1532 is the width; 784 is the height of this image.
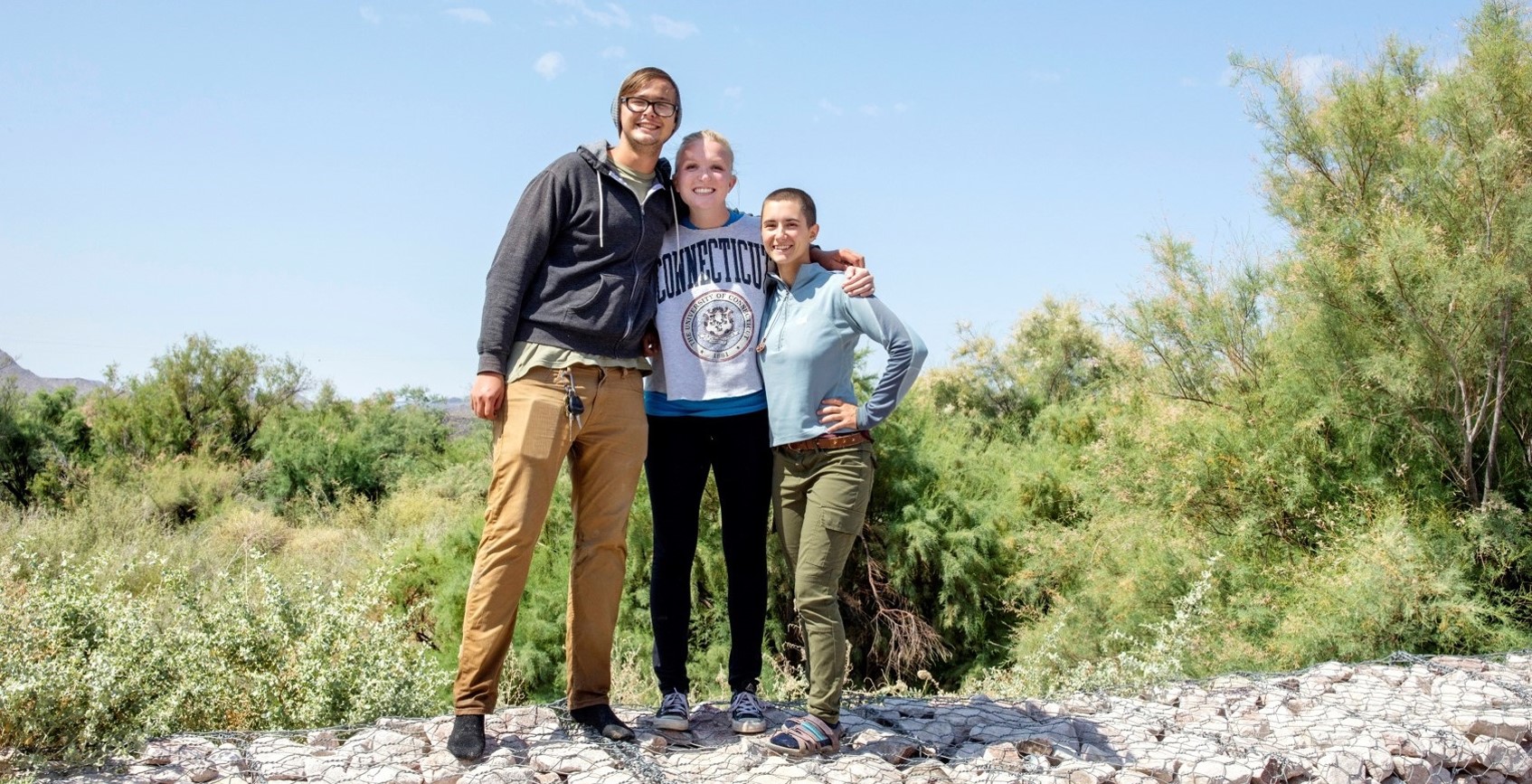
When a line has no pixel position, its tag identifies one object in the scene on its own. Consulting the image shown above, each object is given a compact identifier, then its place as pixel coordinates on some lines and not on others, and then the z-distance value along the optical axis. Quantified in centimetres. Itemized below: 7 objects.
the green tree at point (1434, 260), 640
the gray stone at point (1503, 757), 441
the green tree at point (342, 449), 1645
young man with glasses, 358
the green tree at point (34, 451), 1536
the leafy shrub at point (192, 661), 381
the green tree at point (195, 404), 1816
